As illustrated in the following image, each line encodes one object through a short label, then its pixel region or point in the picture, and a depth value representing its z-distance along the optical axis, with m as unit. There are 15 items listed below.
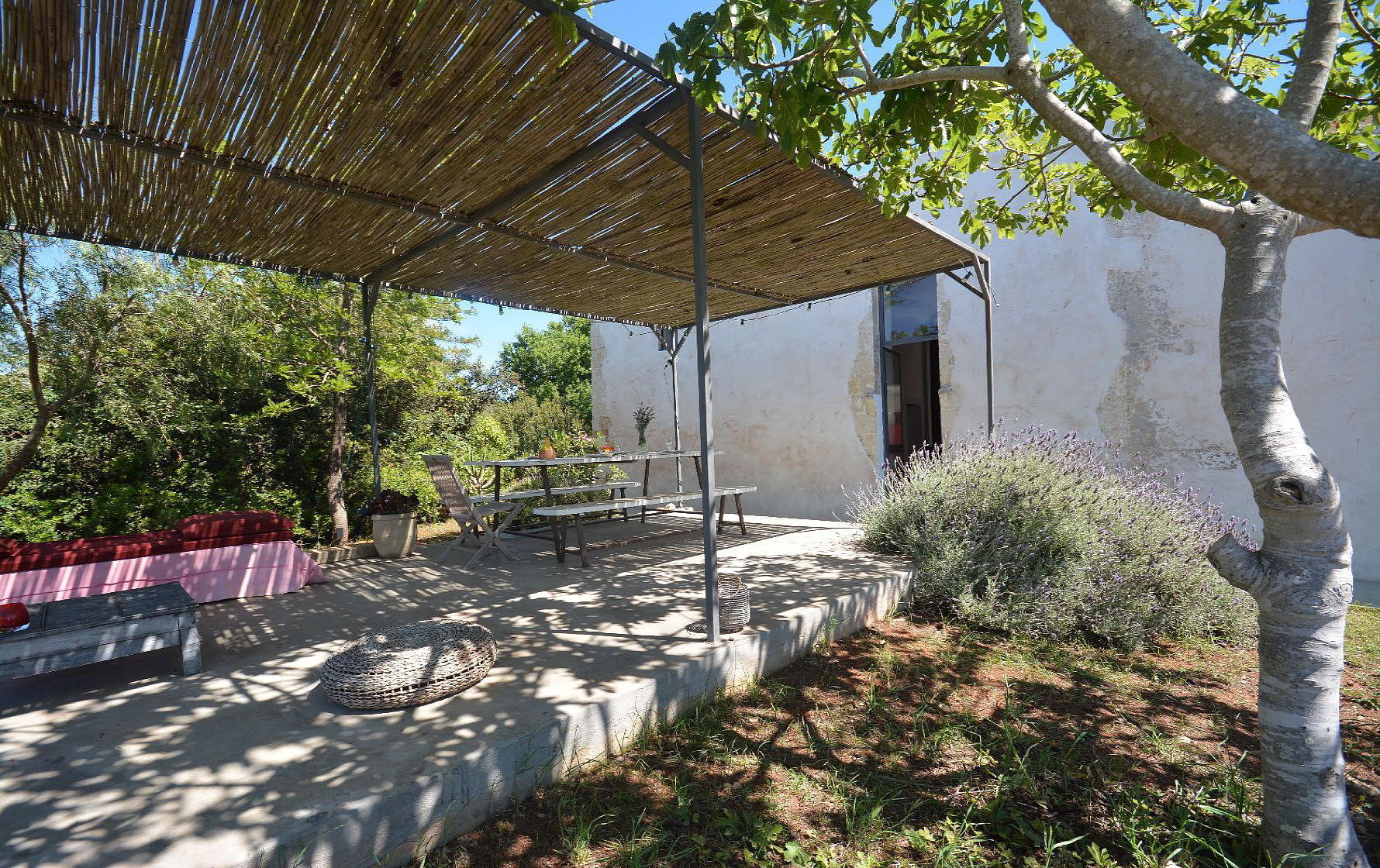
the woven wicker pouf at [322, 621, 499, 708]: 2.39
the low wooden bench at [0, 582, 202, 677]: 2.43
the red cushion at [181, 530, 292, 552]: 4.30
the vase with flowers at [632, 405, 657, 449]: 8.09
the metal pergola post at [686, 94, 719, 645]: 3.03
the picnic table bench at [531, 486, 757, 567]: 4.64
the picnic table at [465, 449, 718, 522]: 5.23
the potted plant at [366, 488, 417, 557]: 5.62
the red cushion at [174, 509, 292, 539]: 4.35
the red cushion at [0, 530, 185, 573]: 3.72
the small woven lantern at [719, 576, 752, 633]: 3.21
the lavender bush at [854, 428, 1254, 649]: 3.71
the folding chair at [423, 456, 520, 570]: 4.91
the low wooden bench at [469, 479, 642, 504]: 5.80
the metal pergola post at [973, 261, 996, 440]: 5.72
